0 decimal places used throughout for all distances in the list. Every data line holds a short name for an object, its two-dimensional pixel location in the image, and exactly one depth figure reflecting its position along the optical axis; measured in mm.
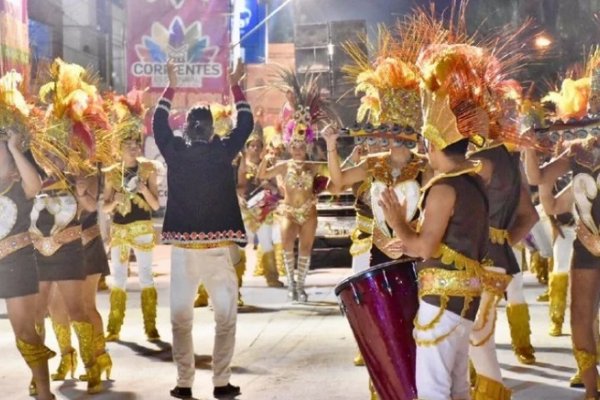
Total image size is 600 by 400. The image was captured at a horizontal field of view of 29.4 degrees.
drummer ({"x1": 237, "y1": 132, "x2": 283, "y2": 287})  16141
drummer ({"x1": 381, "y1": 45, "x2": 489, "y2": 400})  5781
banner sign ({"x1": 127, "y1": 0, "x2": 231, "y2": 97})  18953
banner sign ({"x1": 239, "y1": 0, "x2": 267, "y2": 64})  26062
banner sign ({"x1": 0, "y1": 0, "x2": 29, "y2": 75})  8391
